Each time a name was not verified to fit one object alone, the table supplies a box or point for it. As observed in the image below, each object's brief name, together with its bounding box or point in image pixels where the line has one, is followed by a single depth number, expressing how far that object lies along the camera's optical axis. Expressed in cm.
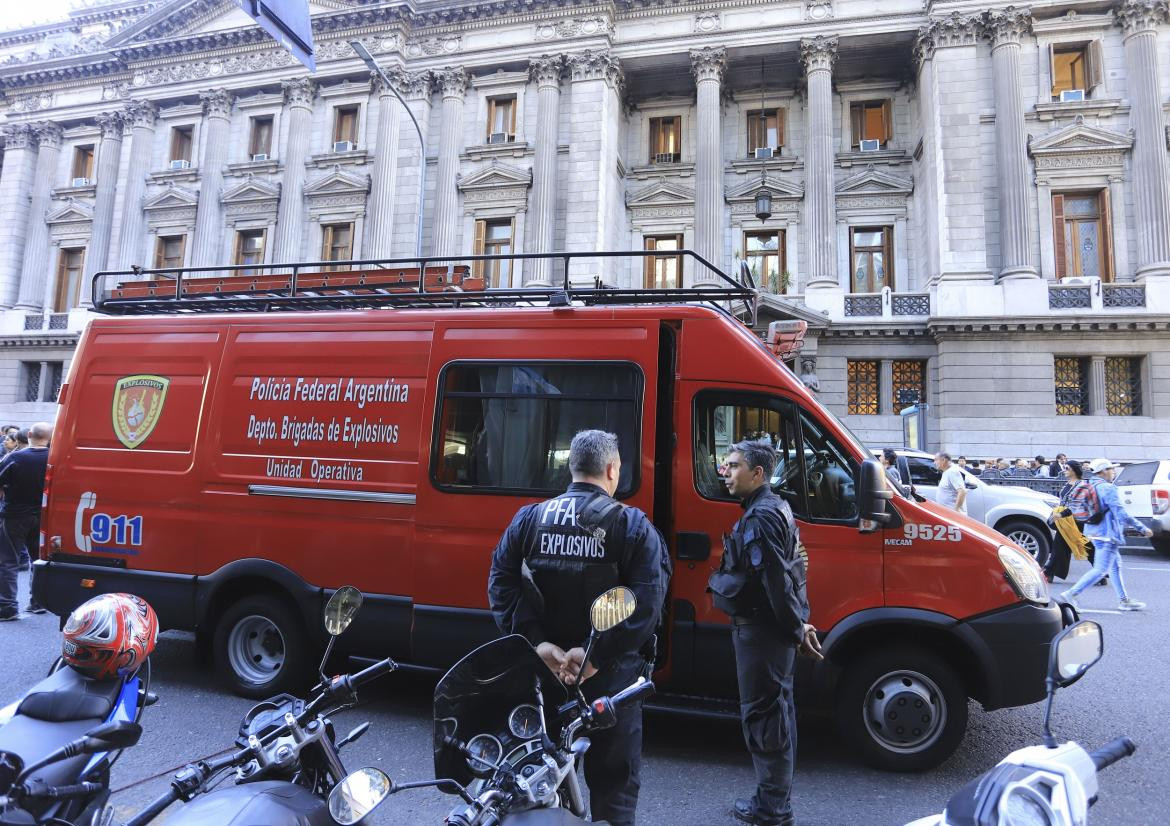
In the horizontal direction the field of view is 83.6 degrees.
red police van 393
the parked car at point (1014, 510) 1072
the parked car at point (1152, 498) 1234
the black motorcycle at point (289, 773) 175
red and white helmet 238
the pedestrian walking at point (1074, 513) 859
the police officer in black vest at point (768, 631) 307
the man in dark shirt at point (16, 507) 729
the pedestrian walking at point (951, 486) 971
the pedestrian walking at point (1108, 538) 816
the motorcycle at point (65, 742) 186
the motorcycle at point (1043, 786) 138
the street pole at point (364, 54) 1571
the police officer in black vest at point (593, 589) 246
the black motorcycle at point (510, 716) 176
